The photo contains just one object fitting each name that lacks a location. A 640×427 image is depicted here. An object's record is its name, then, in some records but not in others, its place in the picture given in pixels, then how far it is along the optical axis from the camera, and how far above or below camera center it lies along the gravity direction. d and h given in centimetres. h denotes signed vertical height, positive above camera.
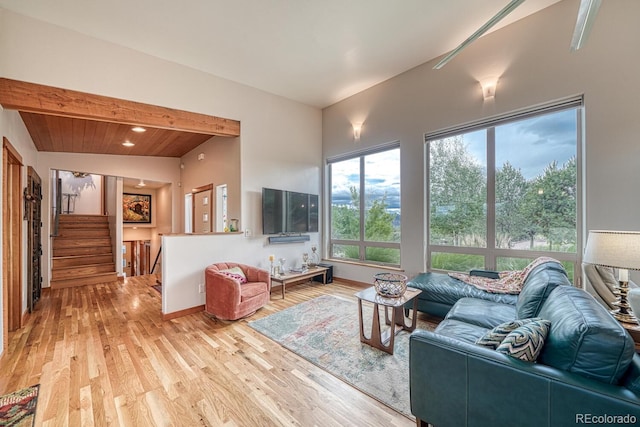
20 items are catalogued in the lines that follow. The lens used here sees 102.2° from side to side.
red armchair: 336 -107
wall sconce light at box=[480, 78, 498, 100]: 362 +177
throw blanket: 287 -85
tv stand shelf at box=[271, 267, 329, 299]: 440 -111
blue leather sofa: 112 -80
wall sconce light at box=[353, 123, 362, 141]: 522 +170
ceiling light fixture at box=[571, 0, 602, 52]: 148 +119
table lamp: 165 -28
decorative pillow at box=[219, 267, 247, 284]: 363 -86
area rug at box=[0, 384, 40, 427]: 176 -140
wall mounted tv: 466 +4
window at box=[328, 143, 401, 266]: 485 +16
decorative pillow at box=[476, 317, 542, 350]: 152 -73
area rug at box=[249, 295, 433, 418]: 210 -140
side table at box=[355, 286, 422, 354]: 258 -115
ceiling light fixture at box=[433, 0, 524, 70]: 162 +133
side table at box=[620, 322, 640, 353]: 161 -75
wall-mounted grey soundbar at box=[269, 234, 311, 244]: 486 -48
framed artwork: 802 +22
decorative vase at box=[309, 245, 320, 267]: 555 -95
